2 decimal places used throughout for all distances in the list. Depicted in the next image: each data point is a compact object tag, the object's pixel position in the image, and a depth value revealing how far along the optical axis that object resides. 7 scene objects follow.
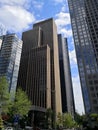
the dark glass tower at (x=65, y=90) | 100.63
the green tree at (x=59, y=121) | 52.60
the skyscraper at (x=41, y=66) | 70.33
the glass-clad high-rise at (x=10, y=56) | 57.91
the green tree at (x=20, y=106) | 23.80
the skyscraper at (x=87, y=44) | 53.65
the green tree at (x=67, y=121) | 52.91
